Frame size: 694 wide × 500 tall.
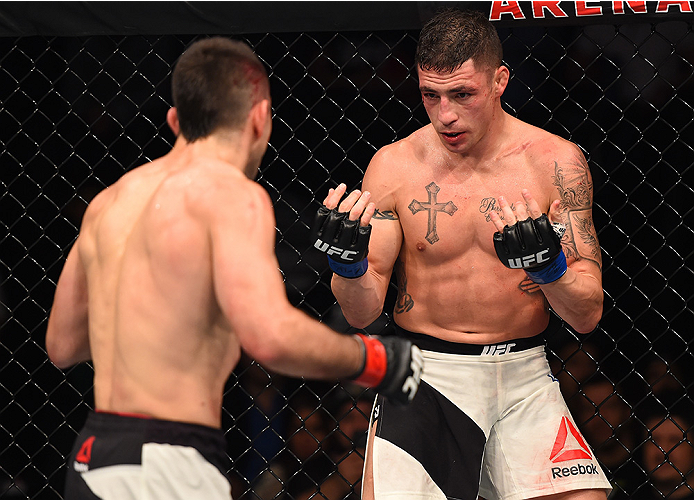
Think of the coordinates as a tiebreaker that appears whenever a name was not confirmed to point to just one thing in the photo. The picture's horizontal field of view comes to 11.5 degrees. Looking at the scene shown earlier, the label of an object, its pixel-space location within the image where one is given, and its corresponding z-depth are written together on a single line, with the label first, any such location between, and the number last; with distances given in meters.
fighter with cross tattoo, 6.67
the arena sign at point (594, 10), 6.93
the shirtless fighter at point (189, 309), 6.15
